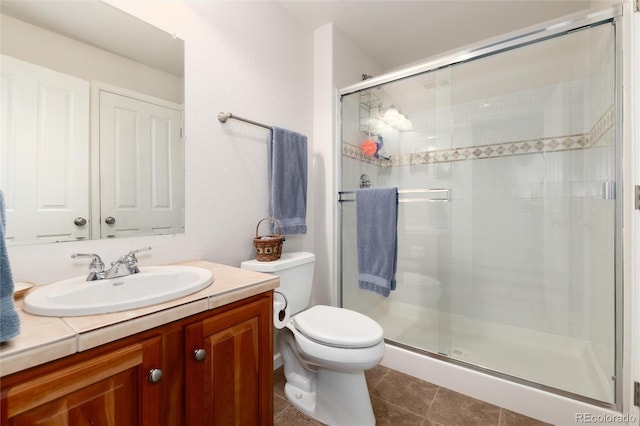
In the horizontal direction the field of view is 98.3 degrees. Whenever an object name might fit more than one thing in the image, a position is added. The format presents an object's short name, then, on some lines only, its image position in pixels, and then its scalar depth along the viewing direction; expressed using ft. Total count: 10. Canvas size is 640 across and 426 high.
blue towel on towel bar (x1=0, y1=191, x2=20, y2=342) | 1.69
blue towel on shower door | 5.84
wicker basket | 4.84
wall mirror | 2.94
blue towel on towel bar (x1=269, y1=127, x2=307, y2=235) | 5.46
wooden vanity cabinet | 1.80
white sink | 2.21
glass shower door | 5.38
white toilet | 3.92
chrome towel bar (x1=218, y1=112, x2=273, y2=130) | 4.75
